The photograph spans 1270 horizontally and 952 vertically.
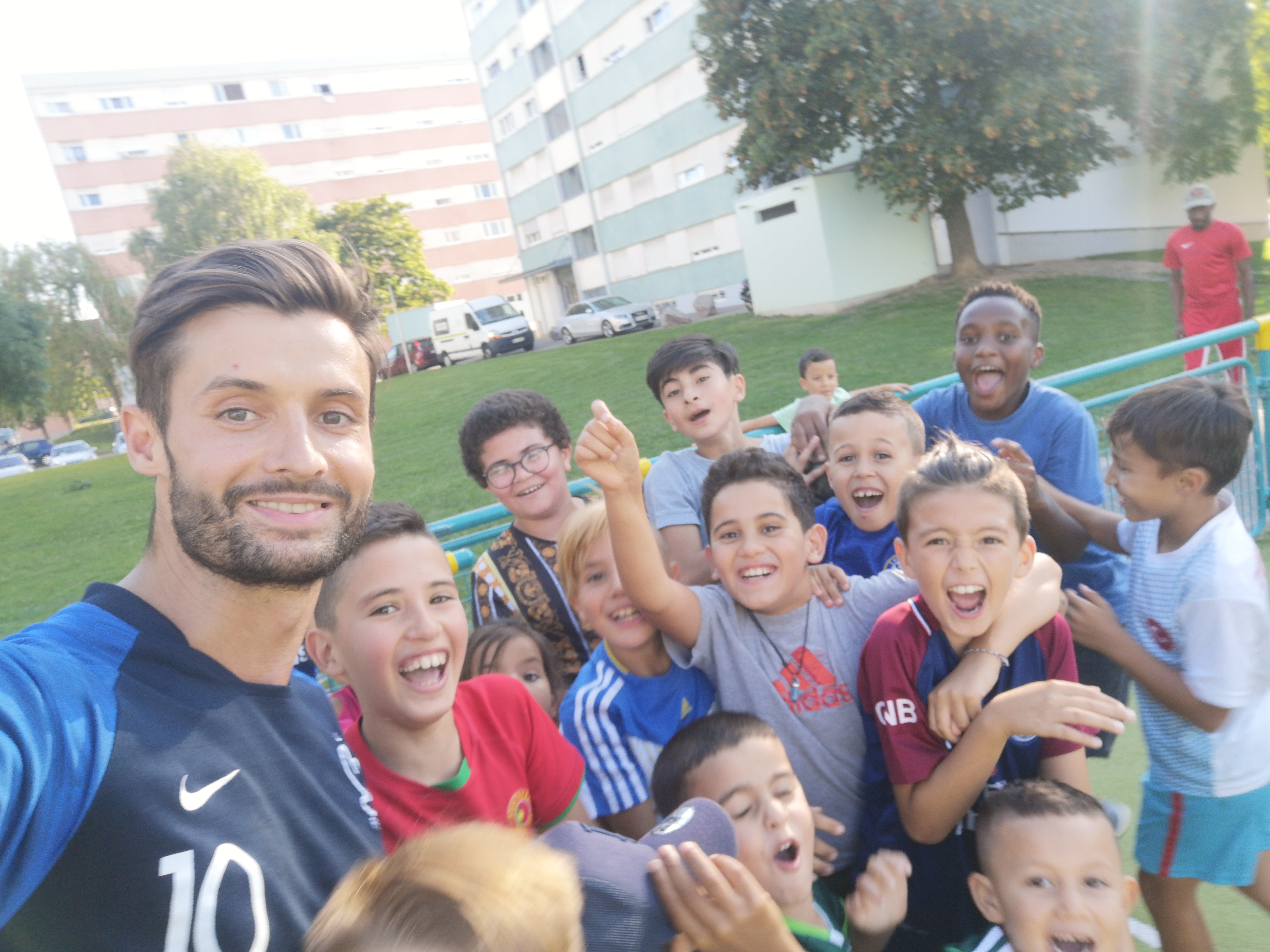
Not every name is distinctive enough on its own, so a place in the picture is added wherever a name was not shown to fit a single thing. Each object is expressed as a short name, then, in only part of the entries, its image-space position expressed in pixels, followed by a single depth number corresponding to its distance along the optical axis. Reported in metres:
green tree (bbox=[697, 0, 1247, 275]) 15.02
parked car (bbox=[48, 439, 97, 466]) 38.31
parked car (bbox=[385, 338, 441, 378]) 34.09
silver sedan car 27.61
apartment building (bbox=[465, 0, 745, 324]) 27.89
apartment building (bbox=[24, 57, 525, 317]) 49.62
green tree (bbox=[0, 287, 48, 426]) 20.64
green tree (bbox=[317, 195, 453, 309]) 42.91
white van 30.16
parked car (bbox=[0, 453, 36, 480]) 34.81
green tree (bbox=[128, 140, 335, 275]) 31.81
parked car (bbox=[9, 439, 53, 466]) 40.03
